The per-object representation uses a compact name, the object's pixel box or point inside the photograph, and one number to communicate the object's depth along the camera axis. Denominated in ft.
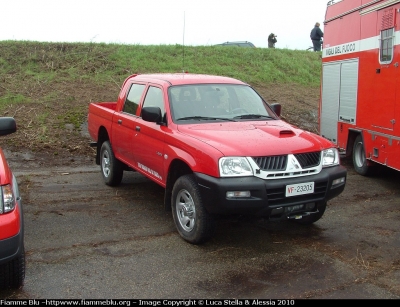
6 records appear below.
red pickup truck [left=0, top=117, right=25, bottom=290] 12.62
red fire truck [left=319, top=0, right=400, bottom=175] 25.63
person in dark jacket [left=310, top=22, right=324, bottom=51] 77.02
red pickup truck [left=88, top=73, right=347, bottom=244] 16.38
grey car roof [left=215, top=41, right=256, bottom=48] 81.64
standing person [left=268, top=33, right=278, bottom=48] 84.94
